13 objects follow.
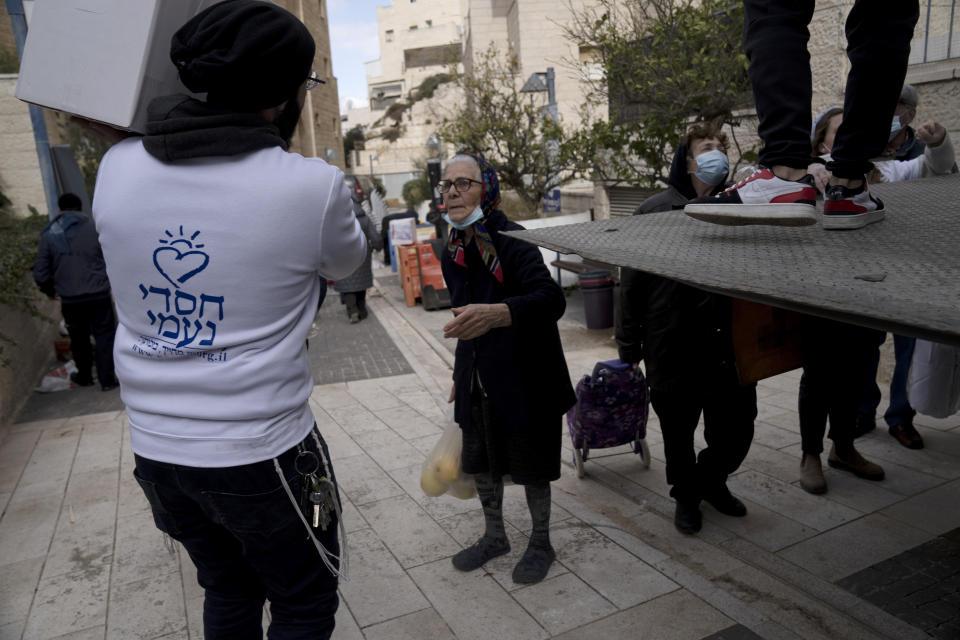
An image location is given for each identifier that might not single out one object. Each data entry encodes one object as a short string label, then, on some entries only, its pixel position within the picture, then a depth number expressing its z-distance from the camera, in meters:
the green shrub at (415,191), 34.16
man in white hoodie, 1.59
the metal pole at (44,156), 8.75
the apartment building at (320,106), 37.41
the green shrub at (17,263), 7.03
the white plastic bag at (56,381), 7.84
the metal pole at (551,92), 14.65
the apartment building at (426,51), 32.28
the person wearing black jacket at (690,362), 3.56
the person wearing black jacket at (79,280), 7.54
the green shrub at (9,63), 12.90
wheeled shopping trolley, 4.38
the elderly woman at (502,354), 3.14
